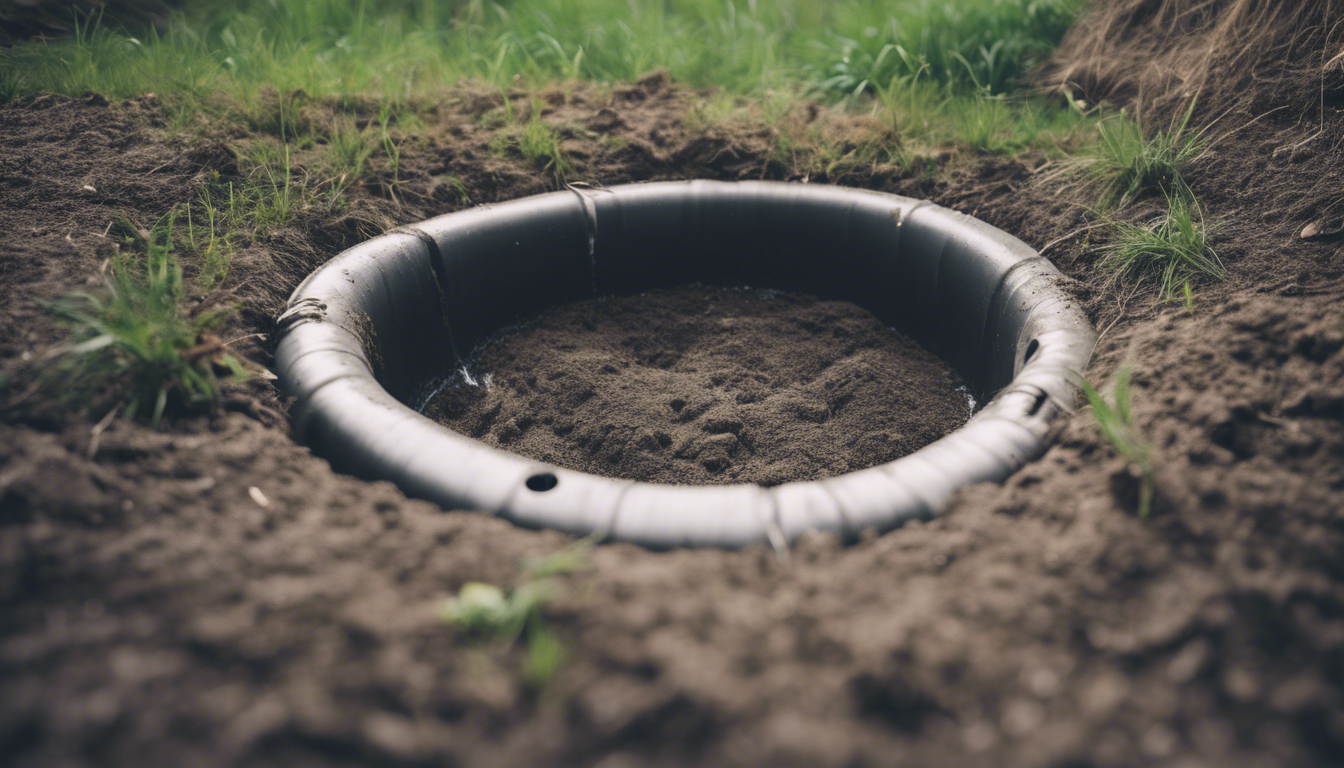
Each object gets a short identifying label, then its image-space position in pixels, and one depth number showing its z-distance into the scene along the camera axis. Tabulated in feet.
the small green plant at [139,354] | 5.01
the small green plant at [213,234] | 7.02
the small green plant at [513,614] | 3.43
